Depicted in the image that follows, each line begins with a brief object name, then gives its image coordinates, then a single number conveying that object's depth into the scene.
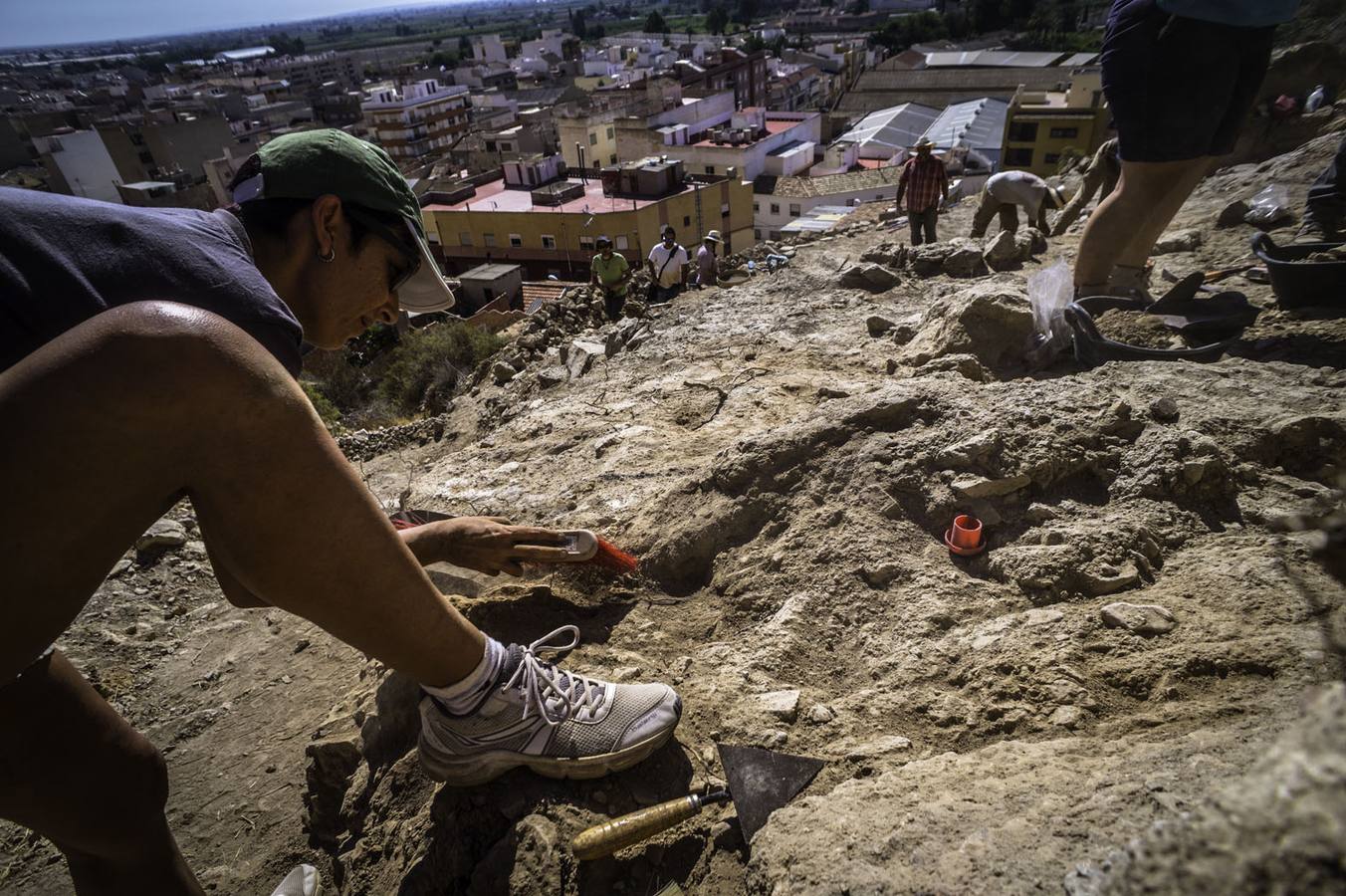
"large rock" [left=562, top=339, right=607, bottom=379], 5.71
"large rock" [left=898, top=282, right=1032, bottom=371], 3.24
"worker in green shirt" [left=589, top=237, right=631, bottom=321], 8.73
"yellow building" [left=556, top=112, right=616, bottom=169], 31.38
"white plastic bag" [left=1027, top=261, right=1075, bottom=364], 3.13
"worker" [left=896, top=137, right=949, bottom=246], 7.62
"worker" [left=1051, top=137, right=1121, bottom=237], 6.55
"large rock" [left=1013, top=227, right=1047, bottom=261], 5.56
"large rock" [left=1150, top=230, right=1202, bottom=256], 4.65
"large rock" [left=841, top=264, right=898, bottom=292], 5.41
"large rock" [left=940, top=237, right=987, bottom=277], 5.45
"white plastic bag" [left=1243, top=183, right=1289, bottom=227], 4.50
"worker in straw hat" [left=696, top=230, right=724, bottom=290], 9.03
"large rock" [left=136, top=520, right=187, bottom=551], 3.90
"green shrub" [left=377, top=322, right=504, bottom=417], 8.77
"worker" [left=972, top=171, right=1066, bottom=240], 6.79
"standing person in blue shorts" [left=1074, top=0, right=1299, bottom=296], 2.92
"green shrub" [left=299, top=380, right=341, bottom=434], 7.64
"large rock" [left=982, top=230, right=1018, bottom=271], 5.47
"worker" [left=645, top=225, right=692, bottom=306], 8.65
